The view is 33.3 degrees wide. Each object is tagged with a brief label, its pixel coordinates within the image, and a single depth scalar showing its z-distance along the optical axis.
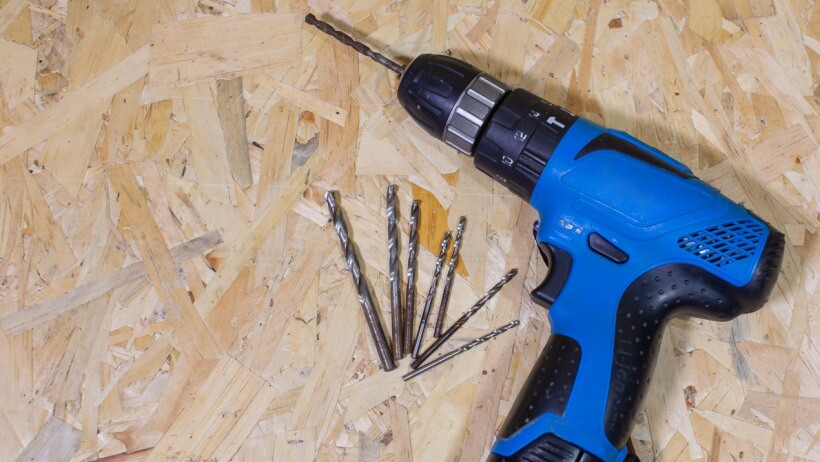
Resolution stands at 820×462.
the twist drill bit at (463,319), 0.66
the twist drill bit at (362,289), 0.66
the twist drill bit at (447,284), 0.67
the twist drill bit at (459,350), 0.66
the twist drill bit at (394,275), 0.66
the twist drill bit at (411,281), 0.66
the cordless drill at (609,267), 0.60
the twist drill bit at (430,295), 0.66
